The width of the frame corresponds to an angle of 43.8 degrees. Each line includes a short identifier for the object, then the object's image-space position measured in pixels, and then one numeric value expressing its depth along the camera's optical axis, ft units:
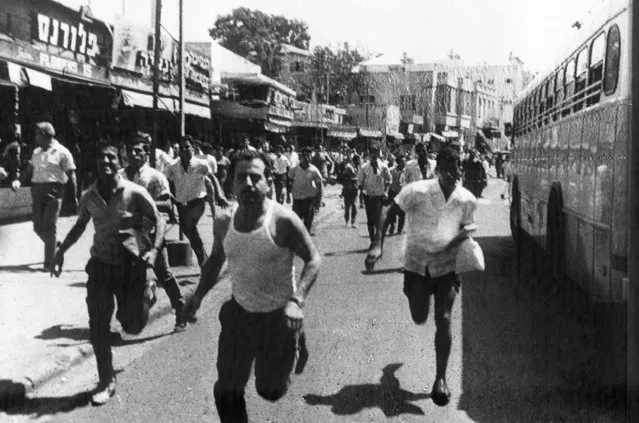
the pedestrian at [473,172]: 61.93
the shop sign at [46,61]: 48.29
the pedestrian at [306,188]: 42.09
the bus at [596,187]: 17.53
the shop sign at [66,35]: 53.31
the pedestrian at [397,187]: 51.47
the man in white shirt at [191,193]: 31.71
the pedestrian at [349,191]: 54.13
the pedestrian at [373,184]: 43.75
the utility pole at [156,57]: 44.49
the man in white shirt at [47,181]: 32.99
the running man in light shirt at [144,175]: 25.84
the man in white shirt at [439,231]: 18.24
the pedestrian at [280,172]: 61.36
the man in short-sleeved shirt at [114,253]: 17.75
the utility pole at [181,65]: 53.47
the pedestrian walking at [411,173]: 44.36
